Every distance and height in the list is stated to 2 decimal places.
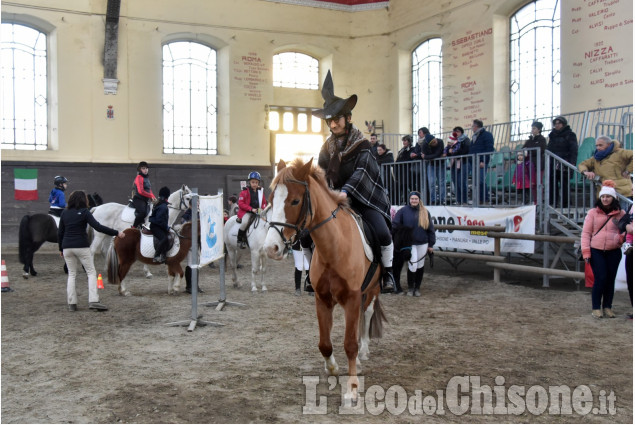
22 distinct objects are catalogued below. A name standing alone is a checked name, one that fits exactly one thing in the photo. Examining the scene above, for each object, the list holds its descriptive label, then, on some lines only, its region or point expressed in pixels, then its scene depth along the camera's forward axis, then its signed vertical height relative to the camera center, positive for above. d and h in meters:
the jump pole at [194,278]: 7.42 -0.95
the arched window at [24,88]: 17.44 +3.67
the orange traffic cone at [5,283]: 10.32 -1.41
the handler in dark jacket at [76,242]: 8.48 -0.53
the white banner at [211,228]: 7.73 -0.31
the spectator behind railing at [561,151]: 10.26 +0.99
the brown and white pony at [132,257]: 9.81 -0.91
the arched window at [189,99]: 19.16 +3.66
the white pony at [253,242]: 10.63 -0.69
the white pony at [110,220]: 11.95 -0.29
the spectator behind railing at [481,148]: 11.61 +1.21
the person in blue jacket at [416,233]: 10.27 -0.51
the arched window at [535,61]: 14.91 +3.93
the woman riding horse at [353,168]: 5.29 +0.36
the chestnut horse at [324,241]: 4.37 -0.29
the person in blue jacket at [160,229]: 9.87 -0.40
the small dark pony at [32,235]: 12.41 -0.63
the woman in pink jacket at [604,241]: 7.67 -0.49
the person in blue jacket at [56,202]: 13.39 +0.10
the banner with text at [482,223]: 10.52 -0.36
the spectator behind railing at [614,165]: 9.01 +0.63
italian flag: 16.33 +0.59
